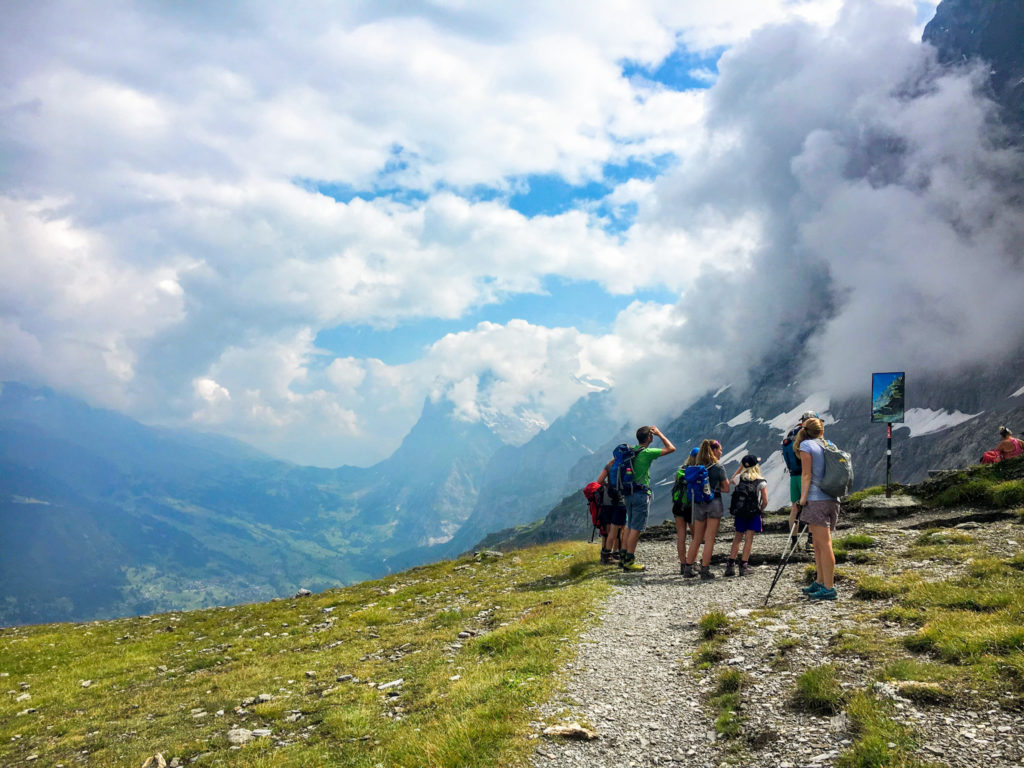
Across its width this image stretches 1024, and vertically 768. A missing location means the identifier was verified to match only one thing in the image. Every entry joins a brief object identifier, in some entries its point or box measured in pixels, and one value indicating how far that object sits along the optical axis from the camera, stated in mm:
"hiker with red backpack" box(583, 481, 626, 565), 20219
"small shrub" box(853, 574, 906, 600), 11383
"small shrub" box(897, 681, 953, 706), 6508
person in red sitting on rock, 23828
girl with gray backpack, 12070
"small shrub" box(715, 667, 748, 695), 8023
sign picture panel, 27578
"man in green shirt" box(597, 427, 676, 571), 18516
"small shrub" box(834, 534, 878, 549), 17609
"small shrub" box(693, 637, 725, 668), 9320
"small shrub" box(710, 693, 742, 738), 6855
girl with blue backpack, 16984
